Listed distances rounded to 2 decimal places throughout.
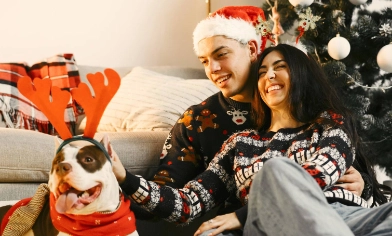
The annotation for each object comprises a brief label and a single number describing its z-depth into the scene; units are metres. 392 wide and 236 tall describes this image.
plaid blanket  2.43
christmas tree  2.40
